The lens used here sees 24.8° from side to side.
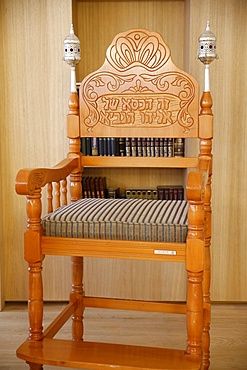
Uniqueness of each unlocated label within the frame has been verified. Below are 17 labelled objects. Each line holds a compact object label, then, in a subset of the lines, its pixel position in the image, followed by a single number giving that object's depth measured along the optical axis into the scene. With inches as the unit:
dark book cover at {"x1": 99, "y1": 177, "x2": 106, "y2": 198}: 119.0
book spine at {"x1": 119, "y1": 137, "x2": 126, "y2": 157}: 116.3
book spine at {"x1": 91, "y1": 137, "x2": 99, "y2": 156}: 116.3
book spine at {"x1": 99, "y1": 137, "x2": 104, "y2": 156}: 116.1
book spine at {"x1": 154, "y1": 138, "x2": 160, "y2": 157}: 115.0
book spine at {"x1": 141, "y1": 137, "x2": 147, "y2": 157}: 115.2
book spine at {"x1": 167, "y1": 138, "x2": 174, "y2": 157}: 114.9
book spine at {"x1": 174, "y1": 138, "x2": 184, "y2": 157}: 114.7
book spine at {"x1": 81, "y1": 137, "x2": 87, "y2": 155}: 116.4
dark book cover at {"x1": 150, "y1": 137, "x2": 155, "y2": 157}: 115.0
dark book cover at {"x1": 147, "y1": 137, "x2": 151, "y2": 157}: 115.1
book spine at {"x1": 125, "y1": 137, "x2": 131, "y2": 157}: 115.6
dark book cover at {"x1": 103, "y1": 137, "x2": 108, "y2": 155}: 115.9
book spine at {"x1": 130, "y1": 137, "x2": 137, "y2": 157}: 115.6
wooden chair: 65.9
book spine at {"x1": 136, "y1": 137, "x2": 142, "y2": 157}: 115.5
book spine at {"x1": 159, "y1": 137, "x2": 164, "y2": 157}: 114.8
